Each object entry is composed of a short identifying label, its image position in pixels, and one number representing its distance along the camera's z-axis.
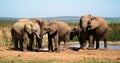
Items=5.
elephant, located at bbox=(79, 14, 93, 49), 25.64
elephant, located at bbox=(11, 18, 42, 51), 23.92
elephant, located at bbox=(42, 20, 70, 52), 23.70
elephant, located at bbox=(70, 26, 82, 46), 26.79
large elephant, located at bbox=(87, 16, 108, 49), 25.66
